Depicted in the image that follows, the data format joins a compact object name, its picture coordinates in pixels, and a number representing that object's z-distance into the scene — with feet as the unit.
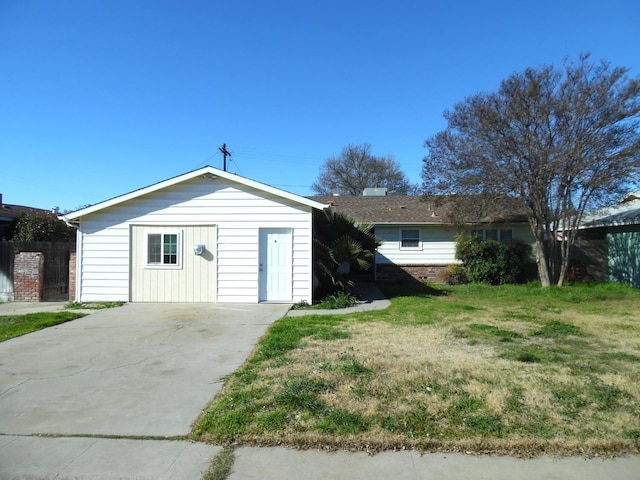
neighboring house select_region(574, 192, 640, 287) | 55.11
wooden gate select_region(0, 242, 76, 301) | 44.47
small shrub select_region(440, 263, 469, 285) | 61.26
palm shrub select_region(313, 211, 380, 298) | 42.06
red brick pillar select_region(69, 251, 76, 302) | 41.91
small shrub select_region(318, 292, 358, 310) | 38.37
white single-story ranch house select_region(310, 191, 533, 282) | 63.31
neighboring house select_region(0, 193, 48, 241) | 65.53
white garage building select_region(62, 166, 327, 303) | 39.73
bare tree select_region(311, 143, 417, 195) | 139.33
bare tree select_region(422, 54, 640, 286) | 47.14
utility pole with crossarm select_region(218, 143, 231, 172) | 85.19
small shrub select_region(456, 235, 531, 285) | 58.59
